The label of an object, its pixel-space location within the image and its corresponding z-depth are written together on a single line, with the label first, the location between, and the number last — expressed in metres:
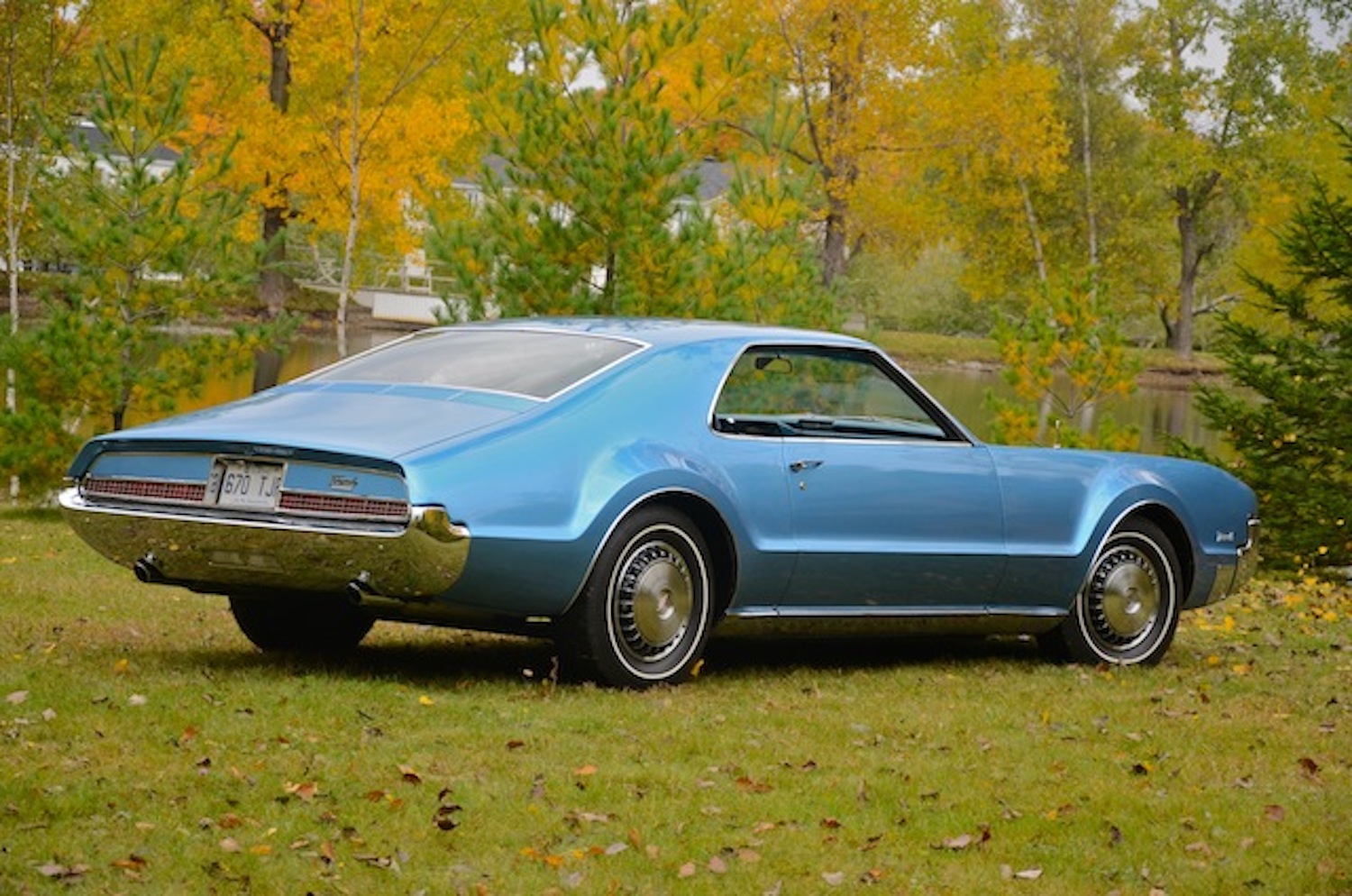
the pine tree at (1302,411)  17.00
